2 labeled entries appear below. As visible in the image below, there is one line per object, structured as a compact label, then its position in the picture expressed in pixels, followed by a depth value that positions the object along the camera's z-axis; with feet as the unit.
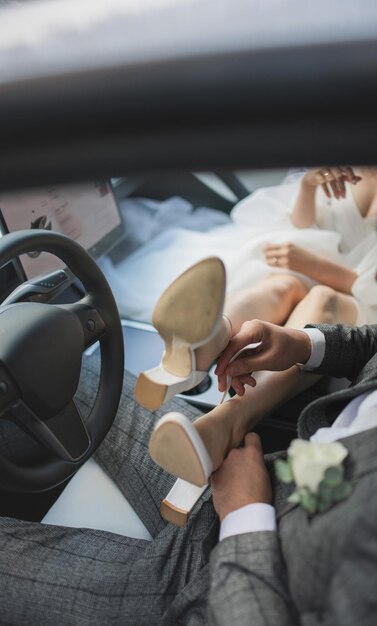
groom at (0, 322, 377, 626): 1.70
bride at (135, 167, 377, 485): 2.04
